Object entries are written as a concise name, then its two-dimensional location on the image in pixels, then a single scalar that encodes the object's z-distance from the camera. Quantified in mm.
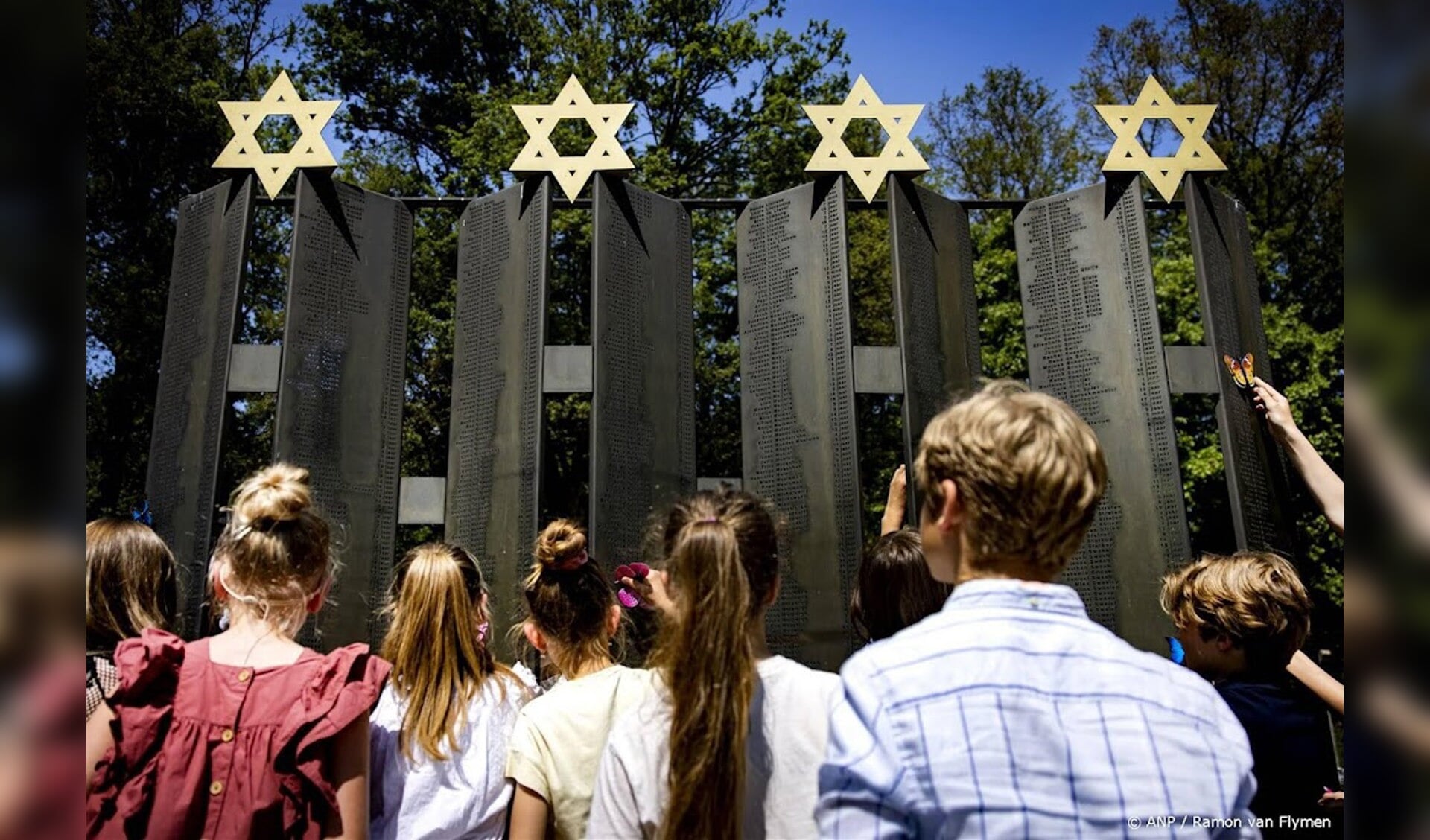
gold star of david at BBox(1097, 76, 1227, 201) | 6520
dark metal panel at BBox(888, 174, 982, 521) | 6141
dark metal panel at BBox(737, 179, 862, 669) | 5766
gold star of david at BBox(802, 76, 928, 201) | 6348
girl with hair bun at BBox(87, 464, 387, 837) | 1688
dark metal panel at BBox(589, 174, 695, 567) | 5812
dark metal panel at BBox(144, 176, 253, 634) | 5766
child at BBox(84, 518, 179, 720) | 2080
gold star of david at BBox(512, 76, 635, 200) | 6281
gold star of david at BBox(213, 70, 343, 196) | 6273
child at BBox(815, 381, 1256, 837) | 1196
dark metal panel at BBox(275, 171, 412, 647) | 5773
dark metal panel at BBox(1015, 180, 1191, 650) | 5953
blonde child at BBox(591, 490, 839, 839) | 1641
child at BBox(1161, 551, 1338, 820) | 2246
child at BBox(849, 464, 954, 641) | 2324
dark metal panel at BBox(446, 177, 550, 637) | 5754
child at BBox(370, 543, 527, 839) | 2250
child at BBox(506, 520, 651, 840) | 2129
